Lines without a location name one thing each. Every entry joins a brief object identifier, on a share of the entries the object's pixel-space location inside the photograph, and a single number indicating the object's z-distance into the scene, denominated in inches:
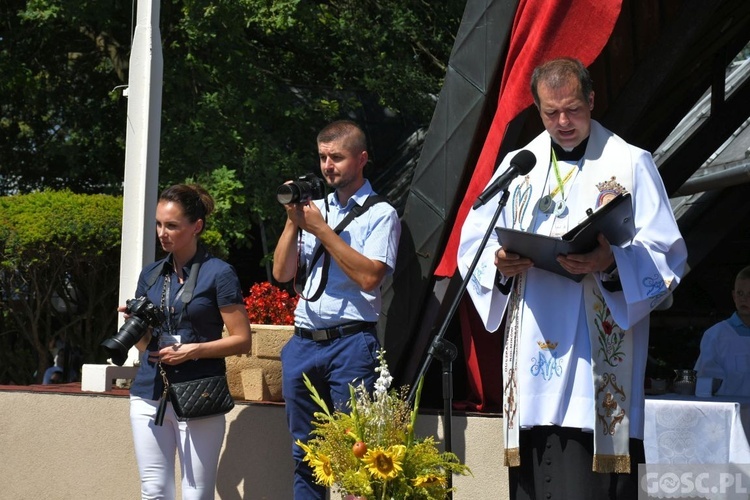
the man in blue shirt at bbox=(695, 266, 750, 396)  264.1
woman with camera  198.4
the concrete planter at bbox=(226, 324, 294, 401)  232.1
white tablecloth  225.1
